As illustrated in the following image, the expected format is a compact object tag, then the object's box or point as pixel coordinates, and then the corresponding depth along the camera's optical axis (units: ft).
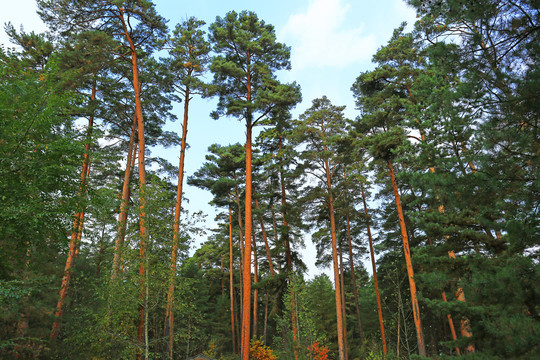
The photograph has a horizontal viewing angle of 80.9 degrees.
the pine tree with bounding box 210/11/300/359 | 45.03
